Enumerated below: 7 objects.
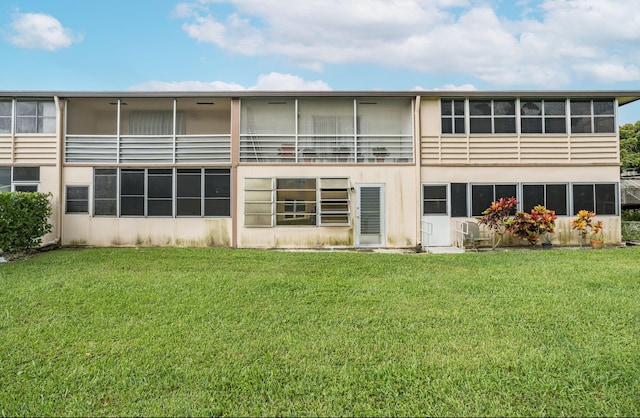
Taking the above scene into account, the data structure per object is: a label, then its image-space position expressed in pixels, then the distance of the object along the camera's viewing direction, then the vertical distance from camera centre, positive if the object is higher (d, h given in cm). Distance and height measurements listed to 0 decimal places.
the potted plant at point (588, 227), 1101 -24
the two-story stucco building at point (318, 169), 1145 +148
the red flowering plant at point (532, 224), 1080 -15
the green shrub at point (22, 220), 925 -1
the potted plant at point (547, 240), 1118 -63
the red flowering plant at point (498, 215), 1082 +11
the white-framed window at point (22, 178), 1152 +122
